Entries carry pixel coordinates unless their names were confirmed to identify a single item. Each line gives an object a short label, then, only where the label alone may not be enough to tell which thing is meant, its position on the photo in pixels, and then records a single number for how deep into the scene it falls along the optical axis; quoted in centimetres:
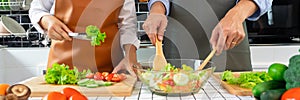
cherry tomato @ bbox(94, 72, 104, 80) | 111
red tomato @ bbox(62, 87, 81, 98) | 79
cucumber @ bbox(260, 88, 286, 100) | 70
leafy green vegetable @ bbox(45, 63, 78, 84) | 109
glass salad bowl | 93
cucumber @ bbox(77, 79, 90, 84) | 106
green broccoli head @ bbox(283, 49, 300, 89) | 68
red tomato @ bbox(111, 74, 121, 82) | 111
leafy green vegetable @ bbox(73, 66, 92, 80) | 113
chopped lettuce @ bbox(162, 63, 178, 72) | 98
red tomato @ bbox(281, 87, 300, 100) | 63
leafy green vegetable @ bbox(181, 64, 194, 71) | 102
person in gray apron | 133
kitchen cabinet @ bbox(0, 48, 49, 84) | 206
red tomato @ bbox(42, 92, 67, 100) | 75
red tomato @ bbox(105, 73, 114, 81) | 111
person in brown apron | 136
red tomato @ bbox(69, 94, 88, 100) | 76
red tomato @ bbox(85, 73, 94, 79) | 115
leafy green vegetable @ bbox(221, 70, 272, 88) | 102
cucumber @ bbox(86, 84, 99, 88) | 103
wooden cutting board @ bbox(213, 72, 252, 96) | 97
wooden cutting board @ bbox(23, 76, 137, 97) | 99
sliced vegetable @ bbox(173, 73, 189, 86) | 93
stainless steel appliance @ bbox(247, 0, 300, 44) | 205
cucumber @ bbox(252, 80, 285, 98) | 75
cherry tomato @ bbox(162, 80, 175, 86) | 93
